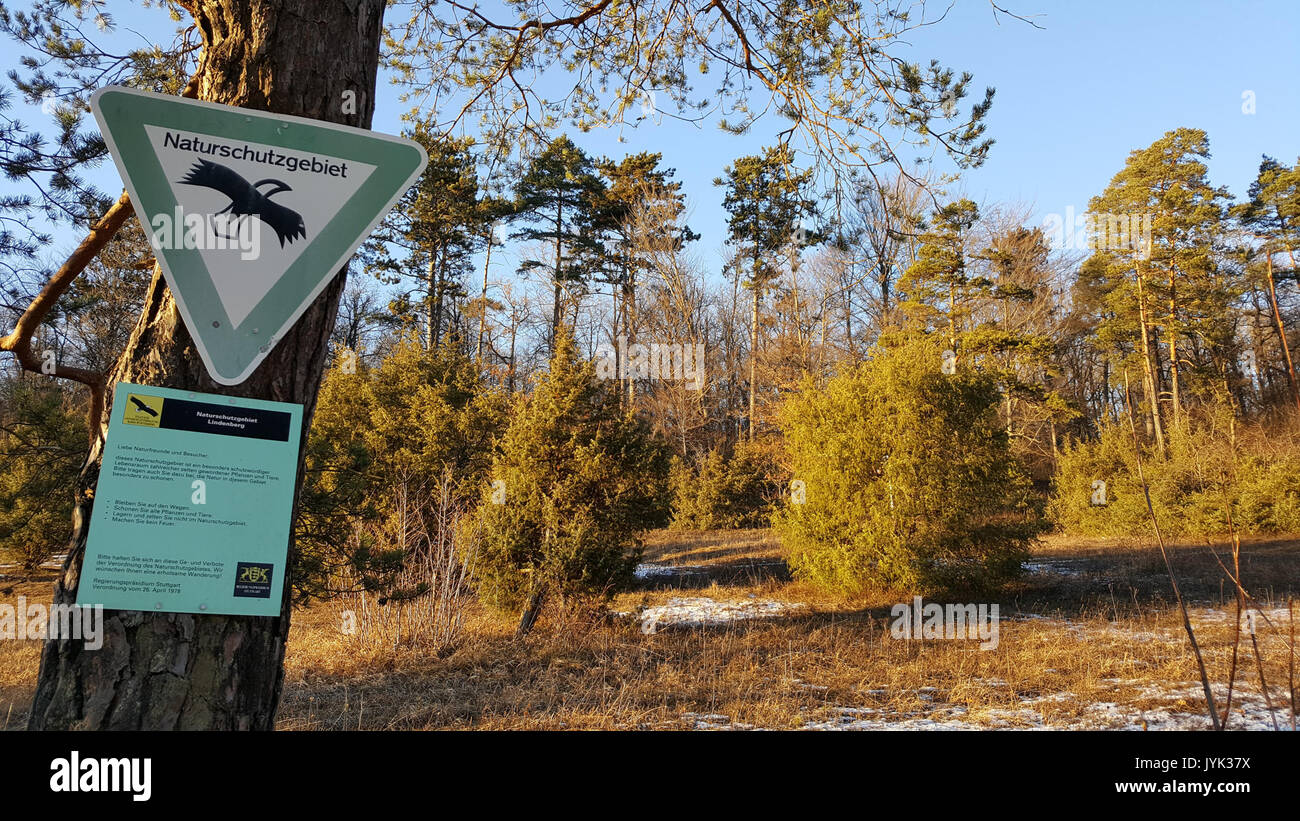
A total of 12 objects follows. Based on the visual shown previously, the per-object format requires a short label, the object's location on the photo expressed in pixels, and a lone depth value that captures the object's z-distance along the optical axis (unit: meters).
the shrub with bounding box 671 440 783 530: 23.92
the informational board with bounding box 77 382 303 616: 1.48
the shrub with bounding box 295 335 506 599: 9.66
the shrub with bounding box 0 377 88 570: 5.21
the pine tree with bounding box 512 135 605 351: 26.97
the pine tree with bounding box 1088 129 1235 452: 23.75
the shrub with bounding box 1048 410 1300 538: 17.22
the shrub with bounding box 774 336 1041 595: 10.83
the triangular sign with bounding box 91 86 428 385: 1.60
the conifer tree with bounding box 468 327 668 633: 8.93
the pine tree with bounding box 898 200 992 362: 23.56
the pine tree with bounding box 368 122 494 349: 24.19
